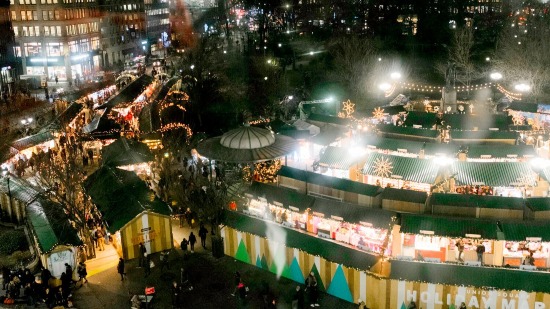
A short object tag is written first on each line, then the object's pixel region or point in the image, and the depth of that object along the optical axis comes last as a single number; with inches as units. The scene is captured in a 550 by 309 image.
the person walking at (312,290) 790.5
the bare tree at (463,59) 2401.7
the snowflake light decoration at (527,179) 1056.8
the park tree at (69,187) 966.4
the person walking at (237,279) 819.4
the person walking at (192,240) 951.6
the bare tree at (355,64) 2358.5
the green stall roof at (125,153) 1282.0
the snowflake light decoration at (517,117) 1580.2
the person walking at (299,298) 762.2
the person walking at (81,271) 857.5
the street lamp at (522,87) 2015.3
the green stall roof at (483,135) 1293.1
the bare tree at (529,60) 2134.6
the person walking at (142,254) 903.7
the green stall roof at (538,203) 847.1
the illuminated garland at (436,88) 2185.3
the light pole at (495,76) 2260.5
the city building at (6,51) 2564.0
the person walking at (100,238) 1003.9
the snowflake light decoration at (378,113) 1650.2
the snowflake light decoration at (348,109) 1653.9
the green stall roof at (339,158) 1210.0
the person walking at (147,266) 889.5
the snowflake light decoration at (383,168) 1149.1
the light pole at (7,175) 1114.8
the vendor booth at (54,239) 866.1
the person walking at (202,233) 977.5
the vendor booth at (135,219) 936.9
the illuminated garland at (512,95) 1987.0
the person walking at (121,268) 866.8
